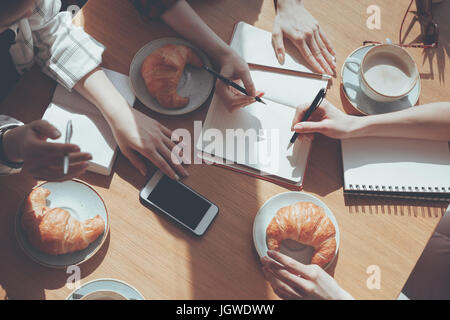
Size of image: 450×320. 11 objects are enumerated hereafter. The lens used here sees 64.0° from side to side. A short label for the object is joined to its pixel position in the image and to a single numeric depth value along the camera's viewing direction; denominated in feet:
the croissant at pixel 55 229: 2.48
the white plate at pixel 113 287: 2.54
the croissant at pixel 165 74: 2.79
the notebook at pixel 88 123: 2.74
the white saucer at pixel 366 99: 3.07
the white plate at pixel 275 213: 2.70
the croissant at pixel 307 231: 2.59
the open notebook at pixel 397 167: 2.84
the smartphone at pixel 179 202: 2.71
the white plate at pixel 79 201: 2.61
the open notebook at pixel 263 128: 2.88
